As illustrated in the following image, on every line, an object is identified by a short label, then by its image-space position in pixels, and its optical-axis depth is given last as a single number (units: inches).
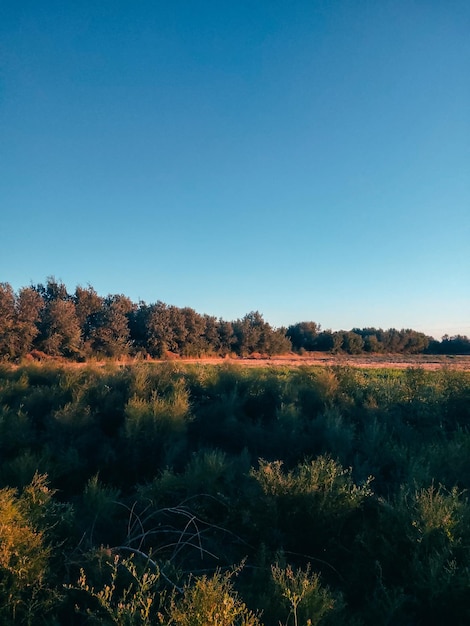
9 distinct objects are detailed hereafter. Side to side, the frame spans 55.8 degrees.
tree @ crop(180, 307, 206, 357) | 1878.7
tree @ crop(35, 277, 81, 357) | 1409.9
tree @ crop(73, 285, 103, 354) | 1644.9
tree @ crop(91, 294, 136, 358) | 1547.7
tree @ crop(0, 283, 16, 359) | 1325.4
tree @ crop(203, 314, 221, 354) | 2057.1
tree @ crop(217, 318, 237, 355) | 2135.8
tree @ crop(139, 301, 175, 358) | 1745.8
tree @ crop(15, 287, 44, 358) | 1378.0
